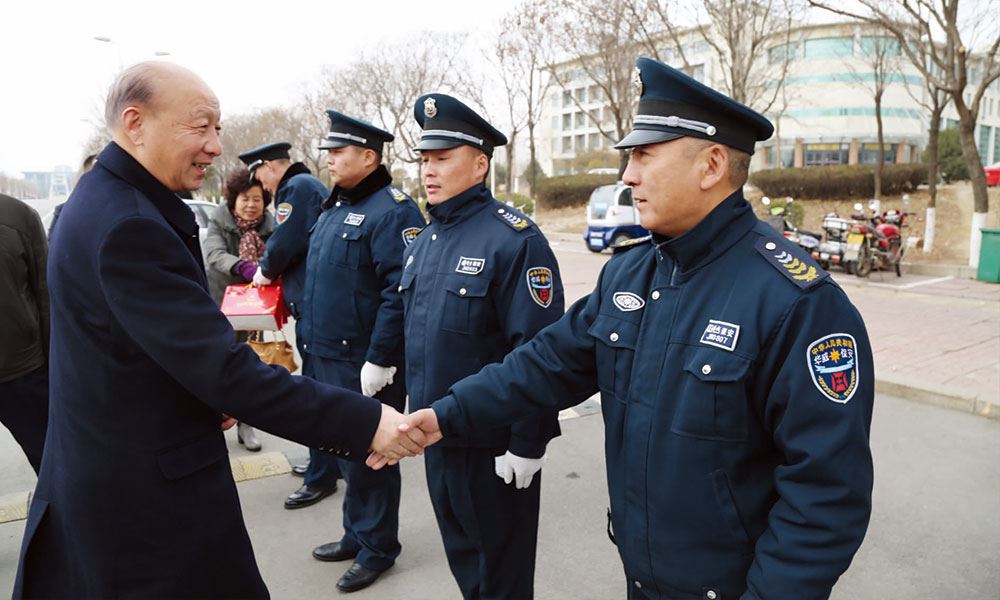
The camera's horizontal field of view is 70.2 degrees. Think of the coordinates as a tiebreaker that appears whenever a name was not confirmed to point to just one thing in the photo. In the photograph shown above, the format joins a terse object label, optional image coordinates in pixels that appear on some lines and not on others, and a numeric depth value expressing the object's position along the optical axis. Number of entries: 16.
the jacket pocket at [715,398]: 1.50
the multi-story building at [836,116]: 46.11
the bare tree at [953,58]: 11.70
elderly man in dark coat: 1.65
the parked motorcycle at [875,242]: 11.56
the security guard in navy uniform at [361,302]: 3.31
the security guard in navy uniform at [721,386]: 1.42
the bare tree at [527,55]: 23.39
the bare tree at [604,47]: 20.06
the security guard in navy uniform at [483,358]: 2.58
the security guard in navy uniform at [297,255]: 4.02
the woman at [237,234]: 4.80
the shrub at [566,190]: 30.83
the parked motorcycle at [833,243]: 11.85
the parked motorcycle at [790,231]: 12.34
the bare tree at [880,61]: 20.05
